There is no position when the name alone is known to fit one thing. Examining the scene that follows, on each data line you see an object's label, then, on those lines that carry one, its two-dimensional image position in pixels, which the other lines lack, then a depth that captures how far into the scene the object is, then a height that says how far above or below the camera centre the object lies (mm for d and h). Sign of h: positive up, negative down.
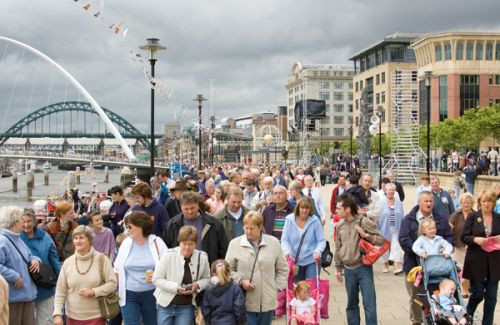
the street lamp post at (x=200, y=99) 33469 +3334
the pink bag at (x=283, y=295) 6637 -1604
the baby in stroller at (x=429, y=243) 6254 -960
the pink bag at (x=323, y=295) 6523 -1585
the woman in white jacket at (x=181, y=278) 5496 -1161
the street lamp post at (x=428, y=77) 22328 +3048
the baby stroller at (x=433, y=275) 6191 -1284
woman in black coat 6879 -1196
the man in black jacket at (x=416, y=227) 6855 -851
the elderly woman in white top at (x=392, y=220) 10680 -1182
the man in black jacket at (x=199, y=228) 6387 -804
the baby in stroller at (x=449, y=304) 5746 -1500
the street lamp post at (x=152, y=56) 16453 +2943
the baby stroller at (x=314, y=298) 6141 -1553
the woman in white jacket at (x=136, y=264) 5852 -1080
